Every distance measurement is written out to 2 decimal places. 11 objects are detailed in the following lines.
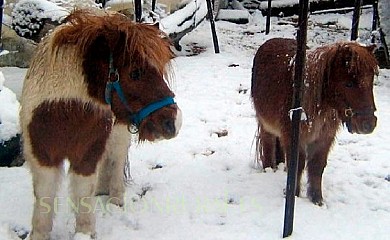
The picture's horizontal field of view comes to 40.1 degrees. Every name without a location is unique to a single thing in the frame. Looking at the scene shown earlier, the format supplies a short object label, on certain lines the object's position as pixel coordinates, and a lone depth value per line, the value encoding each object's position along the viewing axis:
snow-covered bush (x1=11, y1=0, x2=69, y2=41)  5.14
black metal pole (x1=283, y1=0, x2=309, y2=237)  2.87
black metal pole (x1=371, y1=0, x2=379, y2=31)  7.76
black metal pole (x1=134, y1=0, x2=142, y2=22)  4.10
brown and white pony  2.53
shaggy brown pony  3.32
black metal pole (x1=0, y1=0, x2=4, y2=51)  3.30
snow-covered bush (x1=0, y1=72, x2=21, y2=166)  3.82
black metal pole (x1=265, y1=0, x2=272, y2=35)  9.16
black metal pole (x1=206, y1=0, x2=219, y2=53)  7.89
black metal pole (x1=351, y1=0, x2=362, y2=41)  4.53
